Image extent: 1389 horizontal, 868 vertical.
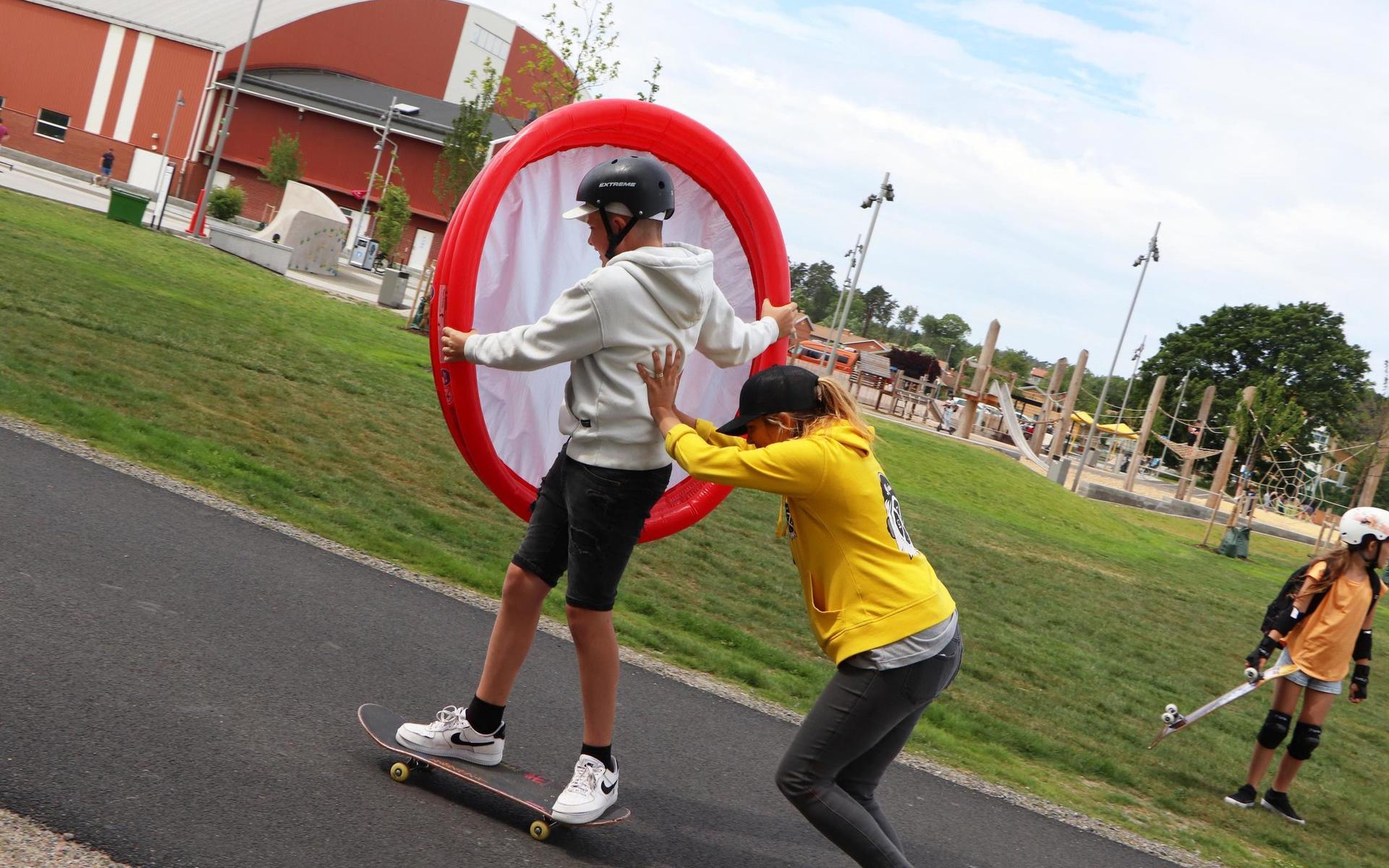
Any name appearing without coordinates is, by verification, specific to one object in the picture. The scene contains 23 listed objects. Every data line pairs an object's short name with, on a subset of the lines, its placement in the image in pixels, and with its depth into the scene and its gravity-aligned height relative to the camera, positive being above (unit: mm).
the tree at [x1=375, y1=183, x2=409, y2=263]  41906 +949
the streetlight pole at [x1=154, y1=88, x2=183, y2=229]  31484 -357
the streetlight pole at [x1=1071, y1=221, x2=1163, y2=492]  44312 +7493
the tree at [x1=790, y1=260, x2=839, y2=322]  132875 +9111
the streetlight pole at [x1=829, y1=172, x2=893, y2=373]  35209 +5491
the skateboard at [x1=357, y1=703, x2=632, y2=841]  4207 -1744
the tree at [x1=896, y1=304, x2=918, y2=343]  155500 +9887
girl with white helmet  7234 -706
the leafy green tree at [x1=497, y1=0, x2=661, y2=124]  27066 +5346
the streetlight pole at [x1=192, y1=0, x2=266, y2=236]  33219 +366
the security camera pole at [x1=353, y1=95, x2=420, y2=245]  37106 +4164
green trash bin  29734 -846
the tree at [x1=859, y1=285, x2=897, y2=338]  137125 +9755
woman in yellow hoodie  3719 -612
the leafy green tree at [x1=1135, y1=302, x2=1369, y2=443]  75000 +9085
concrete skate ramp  31875 -135
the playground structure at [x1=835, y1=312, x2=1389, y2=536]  30184 +461
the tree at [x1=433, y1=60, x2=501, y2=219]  33094 +3608
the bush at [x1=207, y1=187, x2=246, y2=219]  39562 -137
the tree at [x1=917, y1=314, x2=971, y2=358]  160375 +10171
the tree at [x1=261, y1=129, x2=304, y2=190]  52812 +2321
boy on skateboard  4023 -372
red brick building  55094 +4527
